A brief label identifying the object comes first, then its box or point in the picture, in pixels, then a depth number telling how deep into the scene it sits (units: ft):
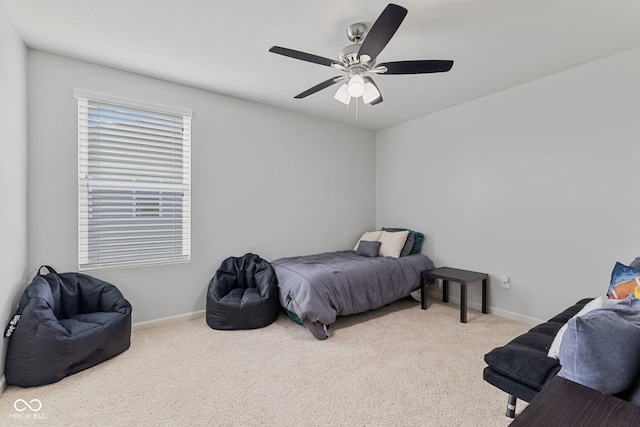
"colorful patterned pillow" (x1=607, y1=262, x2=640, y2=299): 6.03
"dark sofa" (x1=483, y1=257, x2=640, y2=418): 3.38
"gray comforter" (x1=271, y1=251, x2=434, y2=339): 9.39
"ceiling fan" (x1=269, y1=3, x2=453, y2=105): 6.24
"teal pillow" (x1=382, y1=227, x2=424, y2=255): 13.56
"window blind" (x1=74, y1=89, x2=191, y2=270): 9.01
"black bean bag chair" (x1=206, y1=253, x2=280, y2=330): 9.82
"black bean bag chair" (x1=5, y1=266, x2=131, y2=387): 6.61
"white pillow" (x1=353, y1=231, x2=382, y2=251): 13.97
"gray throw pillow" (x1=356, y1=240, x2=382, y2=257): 13.08
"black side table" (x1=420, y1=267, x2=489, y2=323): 10.43
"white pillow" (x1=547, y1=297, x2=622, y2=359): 4.83
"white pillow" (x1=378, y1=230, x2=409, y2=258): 12.87
